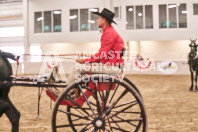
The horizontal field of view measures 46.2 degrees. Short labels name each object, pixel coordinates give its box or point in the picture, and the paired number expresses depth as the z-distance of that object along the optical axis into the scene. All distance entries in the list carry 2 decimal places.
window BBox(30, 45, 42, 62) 24.51
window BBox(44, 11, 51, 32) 23.31
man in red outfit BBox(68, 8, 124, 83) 3.06
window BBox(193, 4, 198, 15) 21.48
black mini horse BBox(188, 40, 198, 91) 9.27
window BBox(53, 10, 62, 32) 23.16
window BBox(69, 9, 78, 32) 22.88
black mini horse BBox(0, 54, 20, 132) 3.20
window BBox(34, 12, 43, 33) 23.47
